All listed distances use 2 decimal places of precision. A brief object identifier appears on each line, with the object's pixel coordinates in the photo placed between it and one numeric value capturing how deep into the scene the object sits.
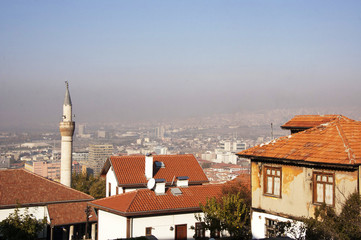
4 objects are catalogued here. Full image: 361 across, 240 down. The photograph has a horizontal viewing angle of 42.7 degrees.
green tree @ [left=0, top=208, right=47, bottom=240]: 19.34
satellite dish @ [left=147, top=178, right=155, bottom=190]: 20.56
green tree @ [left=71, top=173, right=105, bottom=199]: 42.12
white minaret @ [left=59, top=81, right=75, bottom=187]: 45.47
